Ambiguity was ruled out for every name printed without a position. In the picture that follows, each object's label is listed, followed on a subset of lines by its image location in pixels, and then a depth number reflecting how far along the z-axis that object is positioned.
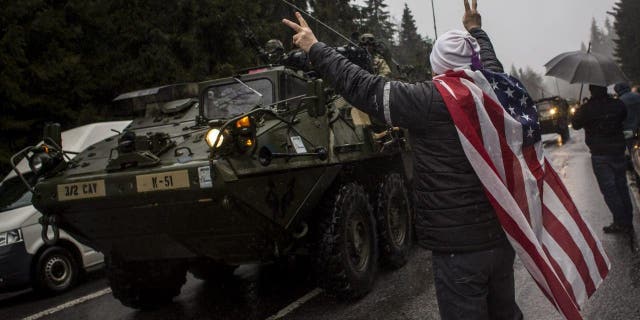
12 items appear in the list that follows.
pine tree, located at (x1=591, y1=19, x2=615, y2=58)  142.88
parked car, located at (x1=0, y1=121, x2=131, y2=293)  6.74
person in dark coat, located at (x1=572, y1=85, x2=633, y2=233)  6.20
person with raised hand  2.43
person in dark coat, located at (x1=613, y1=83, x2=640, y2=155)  8.20
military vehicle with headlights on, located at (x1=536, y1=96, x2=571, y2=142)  22.44
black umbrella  6.19
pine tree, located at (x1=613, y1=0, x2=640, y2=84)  44.06
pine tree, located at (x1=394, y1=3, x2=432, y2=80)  56.09
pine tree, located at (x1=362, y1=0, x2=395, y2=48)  26.05
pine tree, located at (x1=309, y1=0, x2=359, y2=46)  20.75
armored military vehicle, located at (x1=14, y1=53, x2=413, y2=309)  4.14
